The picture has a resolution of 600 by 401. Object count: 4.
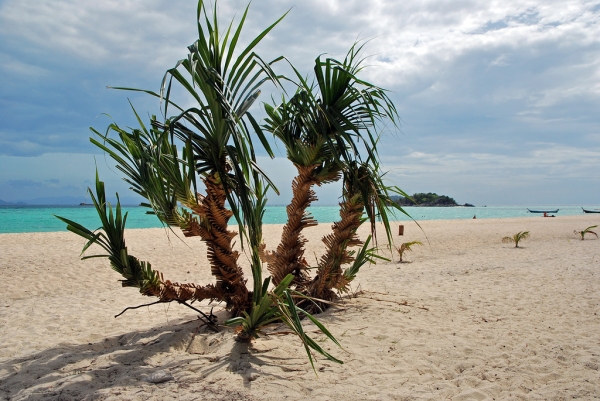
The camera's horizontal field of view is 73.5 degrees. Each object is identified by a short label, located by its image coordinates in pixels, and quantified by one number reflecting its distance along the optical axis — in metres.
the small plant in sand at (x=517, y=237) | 13.01
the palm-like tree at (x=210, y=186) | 3.09
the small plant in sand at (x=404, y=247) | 10.13
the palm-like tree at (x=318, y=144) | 4.31
